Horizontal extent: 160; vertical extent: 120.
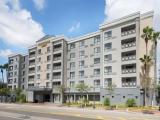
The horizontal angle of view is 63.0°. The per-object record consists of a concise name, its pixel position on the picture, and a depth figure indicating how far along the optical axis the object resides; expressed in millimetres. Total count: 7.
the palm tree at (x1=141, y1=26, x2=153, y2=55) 27354
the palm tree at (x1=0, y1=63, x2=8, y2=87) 53310
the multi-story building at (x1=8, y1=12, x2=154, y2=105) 28617
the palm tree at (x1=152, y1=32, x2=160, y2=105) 27405
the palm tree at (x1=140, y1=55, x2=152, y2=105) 27256
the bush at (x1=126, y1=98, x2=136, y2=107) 26908
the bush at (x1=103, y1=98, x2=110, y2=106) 28769
